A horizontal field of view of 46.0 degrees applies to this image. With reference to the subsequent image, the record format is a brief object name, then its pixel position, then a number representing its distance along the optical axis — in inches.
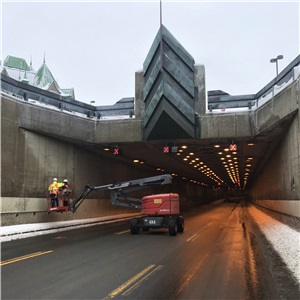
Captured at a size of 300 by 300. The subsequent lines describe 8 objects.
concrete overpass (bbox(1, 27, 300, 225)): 738.2
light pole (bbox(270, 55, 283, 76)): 1127.0
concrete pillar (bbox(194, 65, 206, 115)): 888.9
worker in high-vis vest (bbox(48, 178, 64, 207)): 794.8
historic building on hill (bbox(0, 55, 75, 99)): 3316.9
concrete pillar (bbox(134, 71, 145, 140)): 921.5
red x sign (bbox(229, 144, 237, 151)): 947.5
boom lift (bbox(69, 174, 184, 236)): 705.6
